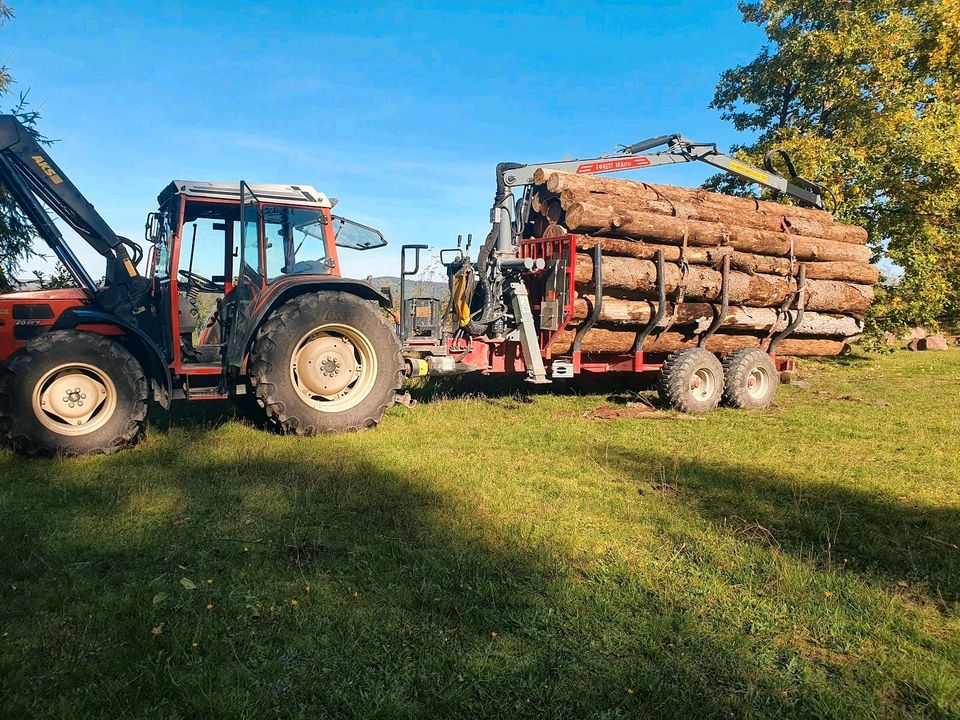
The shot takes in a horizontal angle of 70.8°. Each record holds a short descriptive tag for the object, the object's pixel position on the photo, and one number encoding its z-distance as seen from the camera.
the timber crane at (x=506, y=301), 9.16
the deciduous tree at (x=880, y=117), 14.70
